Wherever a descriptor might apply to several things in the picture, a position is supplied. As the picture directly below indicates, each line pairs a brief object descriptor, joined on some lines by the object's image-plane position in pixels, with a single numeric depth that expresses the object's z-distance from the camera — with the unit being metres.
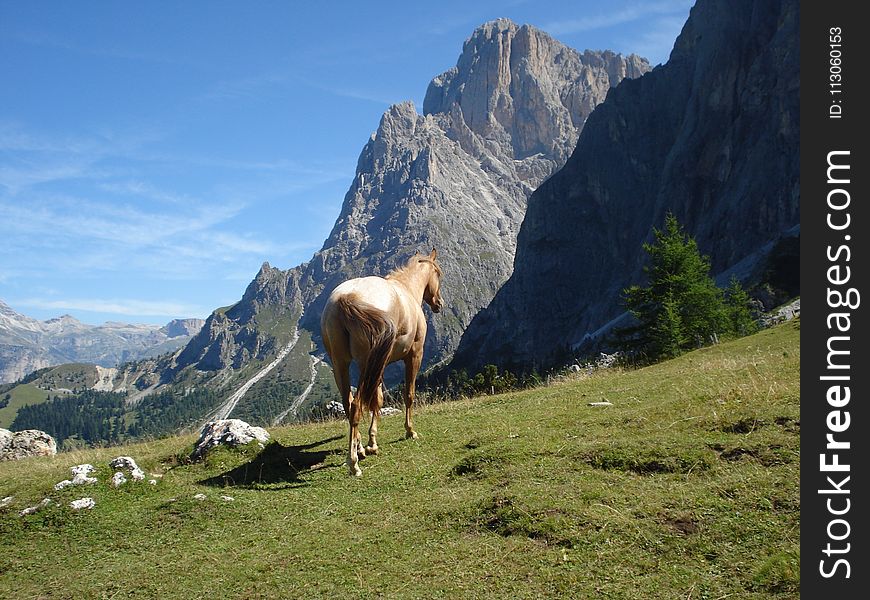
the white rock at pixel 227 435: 14.34
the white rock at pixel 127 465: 11.52
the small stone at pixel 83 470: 11.05
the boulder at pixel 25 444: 20.30
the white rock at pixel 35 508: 9.76
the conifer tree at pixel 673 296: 40.50
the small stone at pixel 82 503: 9.95
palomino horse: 12.15
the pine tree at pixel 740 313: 57.31
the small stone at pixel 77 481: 10.68
